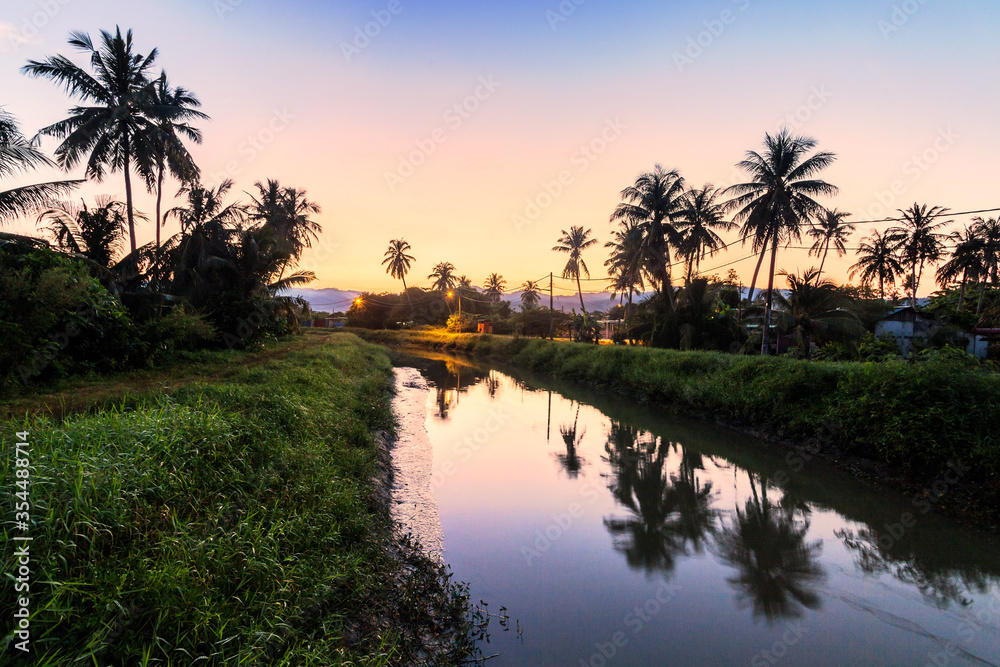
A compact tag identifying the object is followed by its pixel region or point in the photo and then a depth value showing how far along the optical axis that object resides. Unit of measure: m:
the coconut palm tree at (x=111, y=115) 15.77
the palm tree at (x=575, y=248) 44.88
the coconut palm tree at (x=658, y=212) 25.52
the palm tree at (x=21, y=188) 10.80
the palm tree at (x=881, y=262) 36.97
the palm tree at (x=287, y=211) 29.92
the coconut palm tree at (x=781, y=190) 19.62
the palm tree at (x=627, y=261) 26.47
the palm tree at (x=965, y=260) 29.23
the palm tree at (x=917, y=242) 34.31
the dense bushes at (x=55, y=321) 7.47
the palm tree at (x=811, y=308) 17.95
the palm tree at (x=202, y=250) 18.36
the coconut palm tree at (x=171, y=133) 17.20
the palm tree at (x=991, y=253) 28.39
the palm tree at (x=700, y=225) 26.02
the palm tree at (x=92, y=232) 13.87
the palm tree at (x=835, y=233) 36.00
